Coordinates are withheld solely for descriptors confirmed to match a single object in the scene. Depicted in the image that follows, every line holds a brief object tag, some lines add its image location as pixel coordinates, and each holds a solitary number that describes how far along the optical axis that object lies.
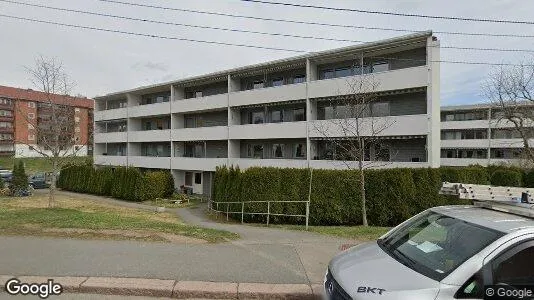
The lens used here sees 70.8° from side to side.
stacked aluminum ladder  3.94
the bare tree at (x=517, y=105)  23.83
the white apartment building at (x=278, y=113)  20.92
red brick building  78.94
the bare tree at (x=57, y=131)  17.64
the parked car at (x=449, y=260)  2.99
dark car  40.05
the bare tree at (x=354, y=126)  21.14
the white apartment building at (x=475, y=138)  42.78
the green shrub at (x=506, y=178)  20.12
